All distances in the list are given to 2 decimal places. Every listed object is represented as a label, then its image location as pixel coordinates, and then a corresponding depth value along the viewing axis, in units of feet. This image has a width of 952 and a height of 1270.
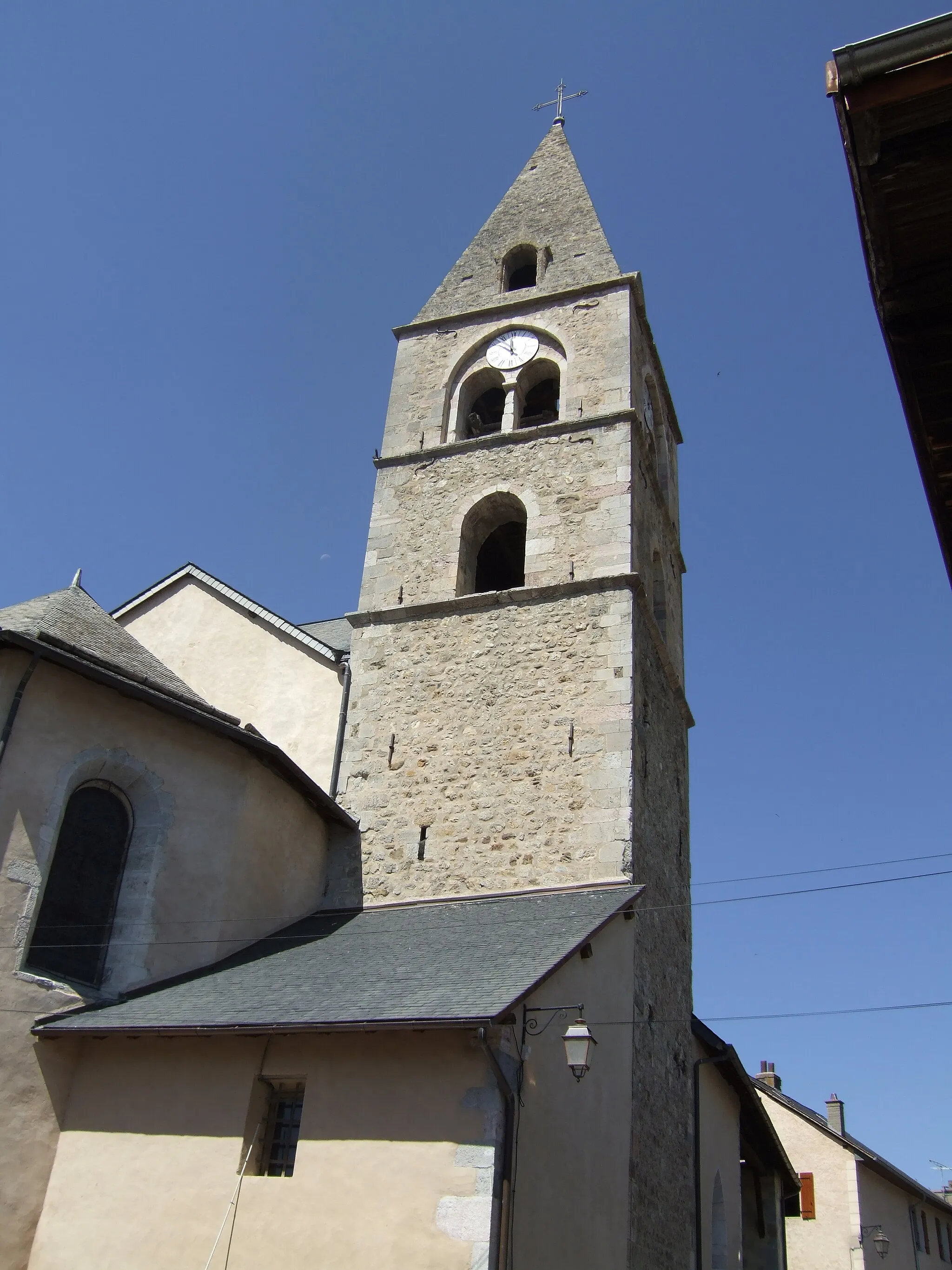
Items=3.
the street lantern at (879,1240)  68.64
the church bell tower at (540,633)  41.37
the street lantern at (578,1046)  29.71
